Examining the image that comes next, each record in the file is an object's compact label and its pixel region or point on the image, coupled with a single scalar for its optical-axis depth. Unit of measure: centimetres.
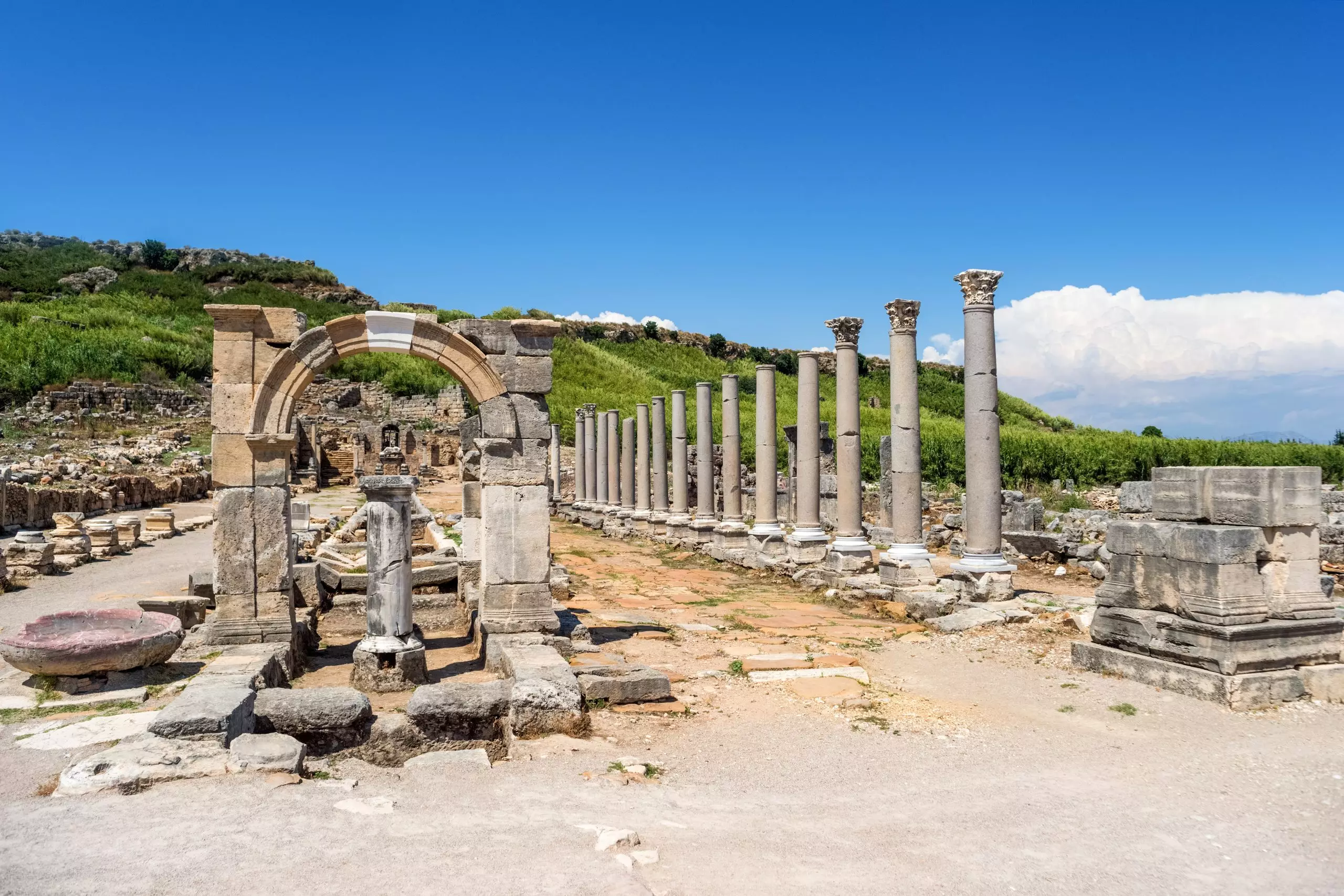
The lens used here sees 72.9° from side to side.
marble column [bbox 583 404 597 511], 3200
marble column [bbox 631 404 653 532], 2575
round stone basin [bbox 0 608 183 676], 716
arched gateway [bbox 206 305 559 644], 889
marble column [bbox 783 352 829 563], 1617
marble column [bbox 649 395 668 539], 2467
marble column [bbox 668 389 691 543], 2297
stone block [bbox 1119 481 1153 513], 1172
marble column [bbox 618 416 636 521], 2748
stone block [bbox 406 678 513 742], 643
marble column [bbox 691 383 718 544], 2158
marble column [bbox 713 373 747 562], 1936
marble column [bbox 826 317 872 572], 1503
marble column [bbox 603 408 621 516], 2886
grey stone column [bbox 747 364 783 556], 1820
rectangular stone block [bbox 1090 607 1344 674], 748
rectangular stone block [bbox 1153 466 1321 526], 787
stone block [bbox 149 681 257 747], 551
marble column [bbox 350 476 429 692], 798
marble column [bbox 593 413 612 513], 2984
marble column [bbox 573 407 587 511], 3294
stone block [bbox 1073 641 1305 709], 730
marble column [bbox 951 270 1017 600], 1216
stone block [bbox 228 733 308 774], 537
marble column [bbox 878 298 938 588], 1302
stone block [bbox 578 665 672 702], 745
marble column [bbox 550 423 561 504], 3506
